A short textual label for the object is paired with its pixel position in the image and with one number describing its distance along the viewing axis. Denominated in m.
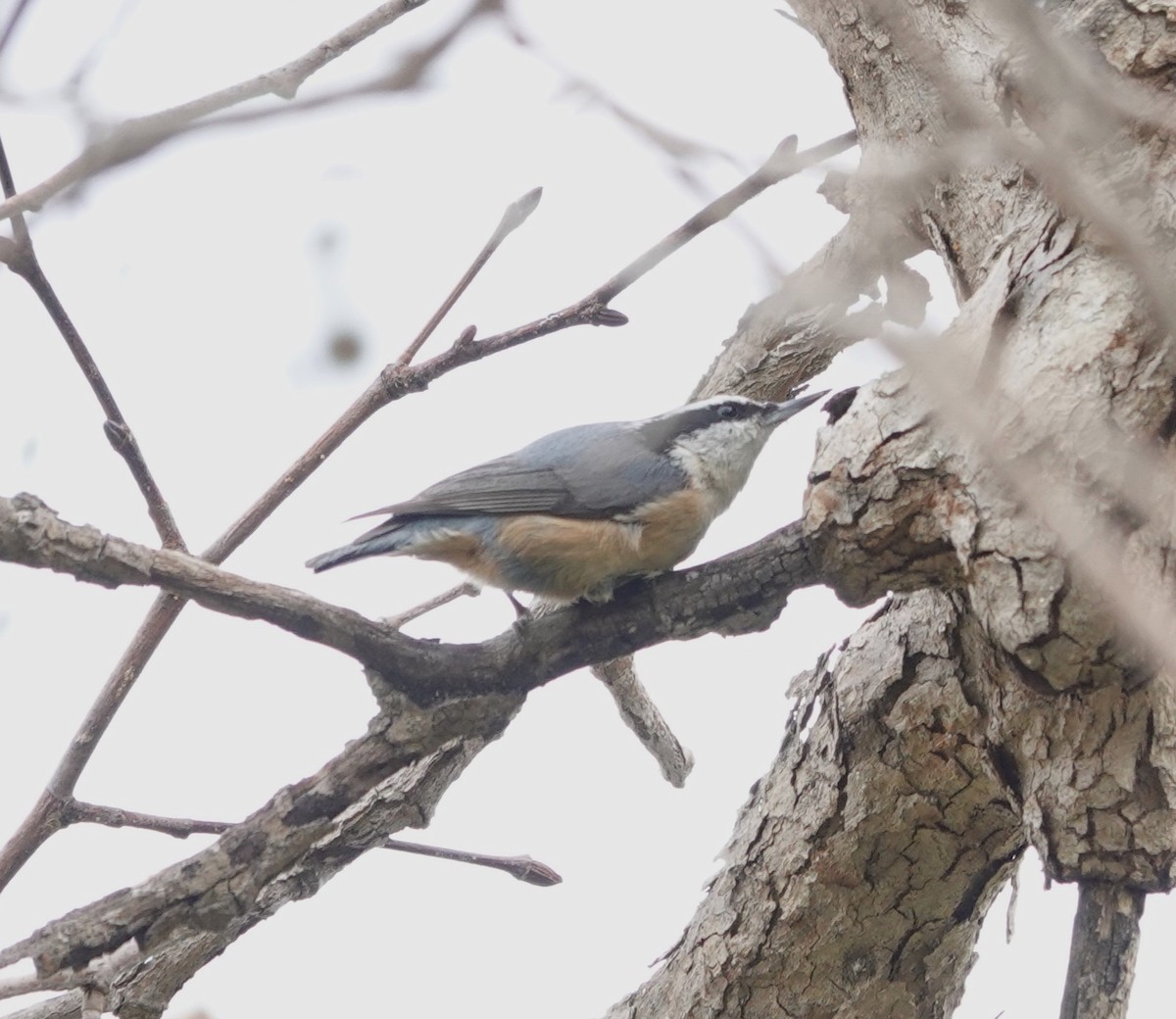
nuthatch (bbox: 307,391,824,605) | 5.98
